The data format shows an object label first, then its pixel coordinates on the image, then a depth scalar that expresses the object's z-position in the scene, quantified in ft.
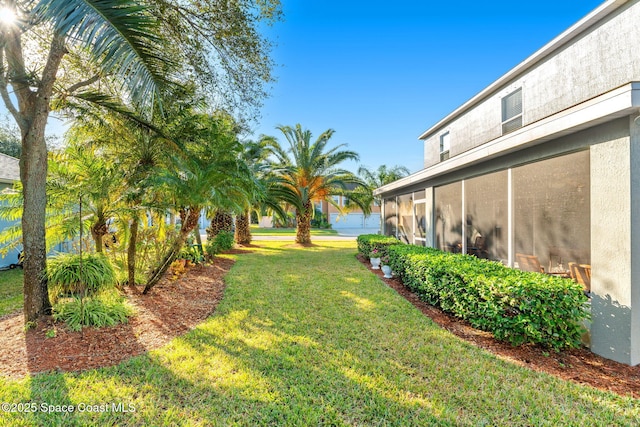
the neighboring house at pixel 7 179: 30.89
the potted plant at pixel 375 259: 34.17
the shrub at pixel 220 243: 40.96
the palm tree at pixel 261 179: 49.42
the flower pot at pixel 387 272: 29.17
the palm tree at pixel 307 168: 54.49
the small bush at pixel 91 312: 15.43
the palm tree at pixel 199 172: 21.27
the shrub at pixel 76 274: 16.70
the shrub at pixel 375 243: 34.80
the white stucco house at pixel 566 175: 12.26
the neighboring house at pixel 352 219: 132.46
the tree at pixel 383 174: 112.92
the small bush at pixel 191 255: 32.02
